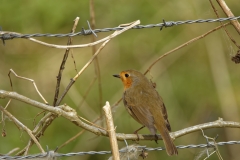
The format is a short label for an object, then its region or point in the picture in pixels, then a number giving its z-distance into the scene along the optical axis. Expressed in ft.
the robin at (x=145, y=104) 29.34
